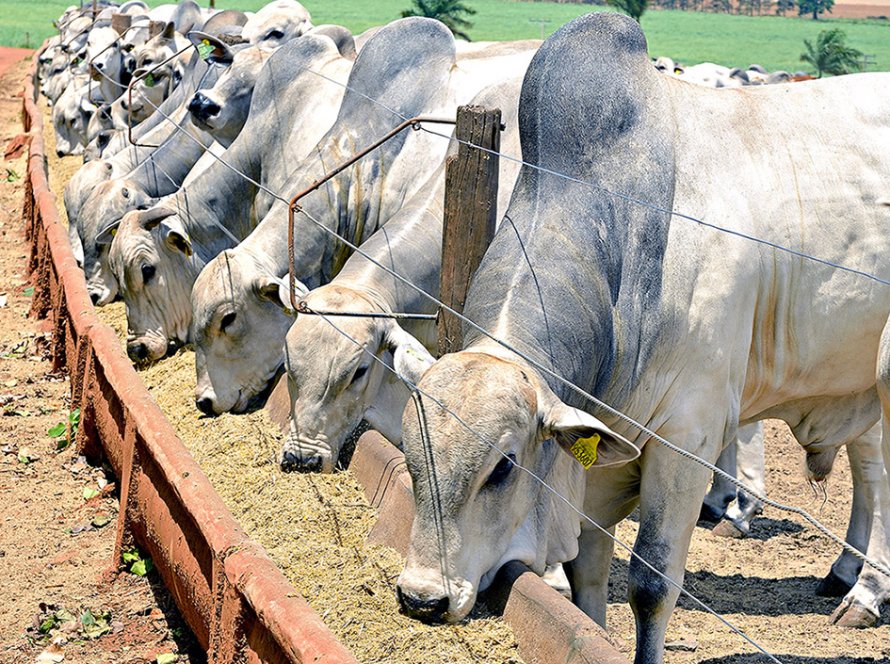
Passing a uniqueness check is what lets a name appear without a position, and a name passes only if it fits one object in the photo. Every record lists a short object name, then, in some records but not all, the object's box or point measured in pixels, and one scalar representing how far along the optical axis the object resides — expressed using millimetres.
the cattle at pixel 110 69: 15859
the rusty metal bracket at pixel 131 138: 10227
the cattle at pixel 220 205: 8250
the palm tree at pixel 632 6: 42859
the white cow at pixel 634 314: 4113
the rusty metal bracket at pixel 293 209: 5582
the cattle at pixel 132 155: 10562
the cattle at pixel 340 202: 6805
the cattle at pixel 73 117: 16484
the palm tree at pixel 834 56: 38000
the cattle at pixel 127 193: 9461
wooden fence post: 5047
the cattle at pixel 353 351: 5637
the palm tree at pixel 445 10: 37031
